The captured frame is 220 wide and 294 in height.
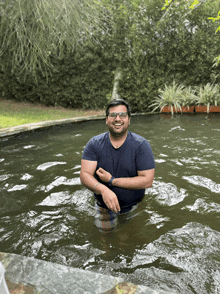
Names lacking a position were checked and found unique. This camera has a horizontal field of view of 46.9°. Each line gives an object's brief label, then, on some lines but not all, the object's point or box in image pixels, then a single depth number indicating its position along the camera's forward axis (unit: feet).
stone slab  4.90
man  8.41
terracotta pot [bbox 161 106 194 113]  34.38
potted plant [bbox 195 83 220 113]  32.71
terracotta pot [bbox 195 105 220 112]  33.36
